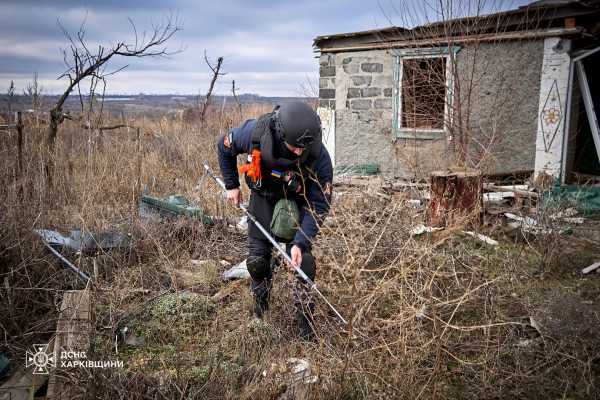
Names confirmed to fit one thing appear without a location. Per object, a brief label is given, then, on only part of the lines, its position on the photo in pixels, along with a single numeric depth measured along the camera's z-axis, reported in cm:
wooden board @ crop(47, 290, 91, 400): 231
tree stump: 528
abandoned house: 654
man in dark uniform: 289
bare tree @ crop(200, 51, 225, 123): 1281
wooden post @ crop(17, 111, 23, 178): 465
